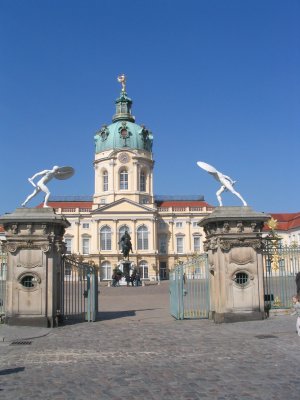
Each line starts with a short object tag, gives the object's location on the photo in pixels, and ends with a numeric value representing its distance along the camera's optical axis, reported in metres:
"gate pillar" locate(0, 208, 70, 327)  14.09
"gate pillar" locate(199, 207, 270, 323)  14.21
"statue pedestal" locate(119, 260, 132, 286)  49.41
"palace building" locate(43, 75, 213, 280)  71.12
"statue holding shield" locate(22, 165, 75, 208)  15.04
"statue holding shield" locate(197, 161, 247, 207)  15.35
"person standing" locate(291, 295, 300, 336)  10.20
